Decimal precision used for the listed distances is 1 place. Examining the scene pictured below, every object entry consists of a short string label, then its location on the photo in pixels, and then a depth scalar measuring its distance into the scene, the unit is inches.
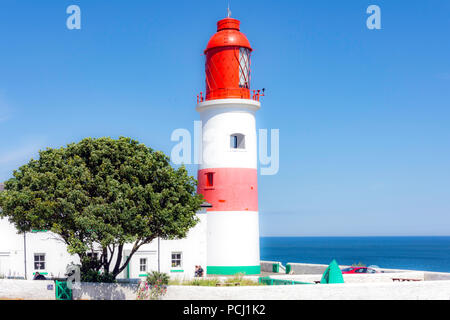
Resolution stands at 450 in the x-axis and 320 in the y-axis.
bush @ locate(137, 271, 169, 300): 1148.5
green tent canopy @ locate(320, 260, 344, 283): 1192.8
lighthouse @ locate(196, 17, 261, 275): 1520.7
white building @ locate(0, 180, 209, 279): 1433.3
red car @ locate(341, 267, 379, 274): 1551.4
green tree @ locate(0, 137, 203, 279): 1147.3
